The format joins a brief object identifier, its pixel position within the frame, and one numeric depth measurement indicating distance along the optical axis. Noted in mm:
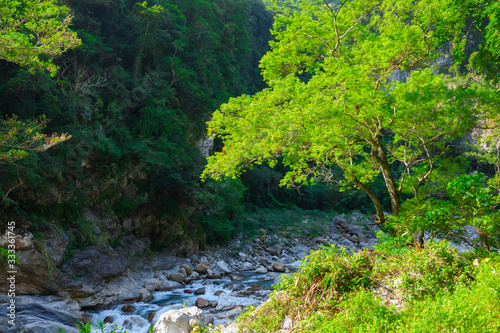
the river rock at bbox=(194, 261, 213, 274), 11414
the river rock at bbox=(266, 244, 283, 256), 14500
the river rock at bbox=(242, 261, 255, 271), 12446
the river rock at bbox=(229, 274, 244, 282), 10878
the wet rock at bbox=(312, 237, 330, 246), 16672
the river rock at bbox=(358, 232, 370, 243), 17342
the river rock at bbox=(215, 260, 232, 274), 11633
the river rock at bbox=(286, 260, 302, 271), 12295
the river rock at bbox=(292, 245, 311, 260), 14650
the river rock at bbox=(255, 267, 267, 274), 11961
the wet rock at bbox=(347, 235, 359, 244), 17219
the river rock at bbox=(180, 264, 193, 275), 11188
